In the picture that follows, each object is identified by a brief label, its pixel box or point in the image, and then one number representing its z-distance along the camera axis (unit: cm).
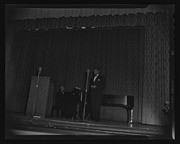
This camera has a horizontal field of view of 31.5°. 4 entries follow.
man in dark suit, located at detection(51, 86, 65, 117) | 572
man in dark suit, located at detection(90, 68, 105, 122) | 548
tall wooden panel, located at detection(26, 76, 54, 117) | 515
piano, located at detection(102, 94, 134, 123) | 580
